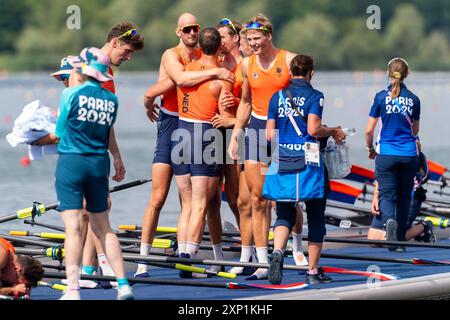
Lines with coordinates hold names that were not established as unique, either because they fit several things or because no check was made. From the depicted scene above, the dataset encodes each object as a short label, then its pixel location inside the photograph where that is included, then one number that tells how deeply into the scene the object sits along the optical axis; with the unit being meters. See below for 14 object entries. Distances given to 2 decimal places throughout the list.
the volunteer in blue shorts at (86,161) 15.73
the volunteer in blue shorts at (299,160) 18.00
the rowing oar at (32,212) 21.98
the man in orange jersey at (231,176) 19.67
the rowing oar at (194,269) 18.42
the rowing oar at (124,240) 20.56
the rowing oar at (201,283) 17.36
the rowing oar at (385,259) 20.16
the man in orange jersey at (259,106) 19.08
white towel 16.05
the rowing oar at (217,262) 18.45
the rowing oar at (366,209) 27.53
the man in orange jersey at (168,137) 19.64
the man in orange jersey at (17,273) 16.22
